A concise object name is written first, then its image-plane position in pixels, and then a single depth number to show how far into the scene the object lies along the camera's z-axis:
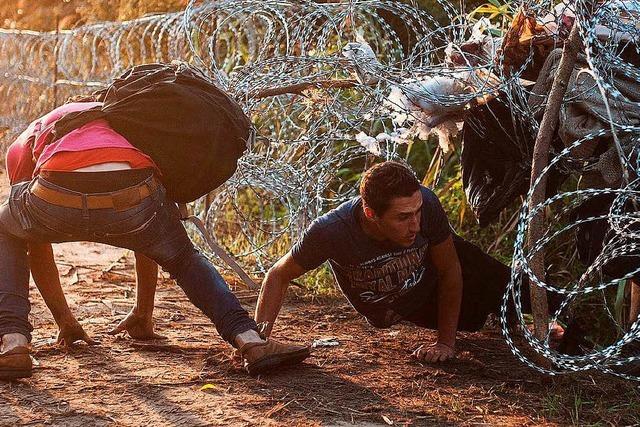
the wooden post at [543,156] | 4.27
